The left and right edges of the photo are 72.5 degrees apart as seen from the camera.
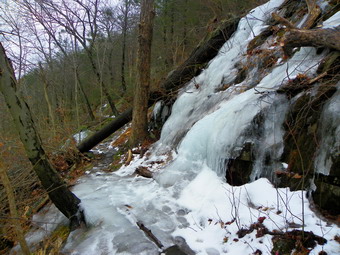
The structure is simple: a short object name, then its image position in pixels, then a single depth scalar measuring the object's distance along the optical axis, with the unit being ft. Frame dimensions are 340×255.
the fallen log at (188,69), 22.17
